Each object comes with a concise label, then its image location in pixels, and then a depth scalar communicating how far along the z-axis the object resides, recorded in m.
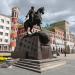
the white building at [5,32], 25.68
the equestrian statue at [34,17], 8.64
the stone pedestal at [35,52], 6.66
